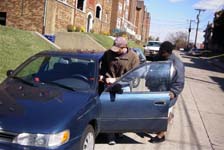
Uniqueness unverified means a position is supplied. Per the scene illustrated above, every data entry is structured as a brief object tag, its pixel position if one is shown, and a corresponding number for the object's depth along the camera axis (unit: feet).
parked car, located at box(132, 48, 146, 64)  53.88
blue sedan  13.76
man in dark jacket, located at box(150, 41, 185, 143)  20.94
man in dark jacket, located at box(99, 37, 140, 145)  21.34
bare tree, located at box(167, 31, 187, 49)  485.56
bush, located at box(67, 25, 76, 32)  102.27
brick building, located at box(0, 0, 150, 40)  85.76
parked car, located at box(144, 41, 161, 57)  111.65
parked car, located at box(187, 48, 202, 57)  252.34
